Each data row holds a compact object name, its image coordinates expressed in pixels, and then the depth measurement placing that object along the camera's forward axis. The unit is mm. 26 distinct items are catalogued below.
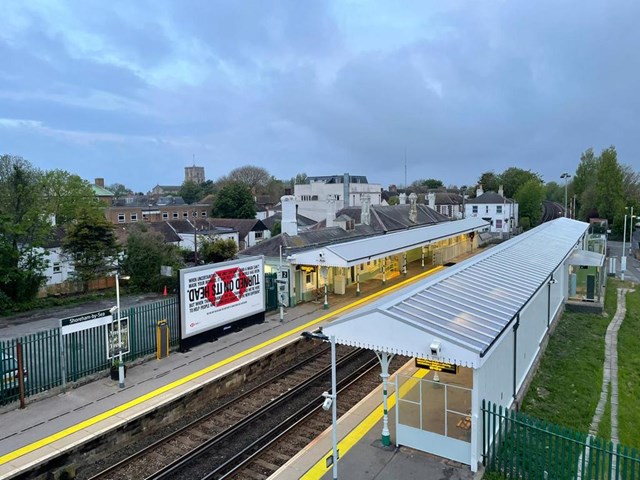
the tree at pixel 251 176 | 113562
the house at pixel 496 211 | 70500
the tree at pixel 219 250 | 37909
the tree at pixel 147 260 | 32875
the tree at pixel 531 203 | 79000
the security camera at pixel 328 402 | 8102
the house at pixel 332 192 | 67312
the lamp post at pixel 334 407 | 8359
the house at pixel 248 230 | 55625
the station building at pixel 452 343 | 8773
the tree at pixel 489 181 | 105212
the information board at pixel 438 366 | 9641
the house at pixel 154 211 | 66725
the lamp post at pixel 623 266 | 33031
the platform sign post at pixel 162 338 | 16038
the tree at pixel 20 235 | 28312
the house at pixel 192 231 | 51688
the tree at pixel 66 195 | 42219
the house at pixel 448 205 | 86125
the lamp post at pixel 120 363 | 13573
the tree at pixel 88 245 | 32812
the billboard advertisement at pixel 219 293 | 16562
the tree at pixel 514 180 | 97312
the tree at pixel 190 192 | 120812
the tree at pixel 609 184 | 66500
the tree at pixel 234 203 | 68000
